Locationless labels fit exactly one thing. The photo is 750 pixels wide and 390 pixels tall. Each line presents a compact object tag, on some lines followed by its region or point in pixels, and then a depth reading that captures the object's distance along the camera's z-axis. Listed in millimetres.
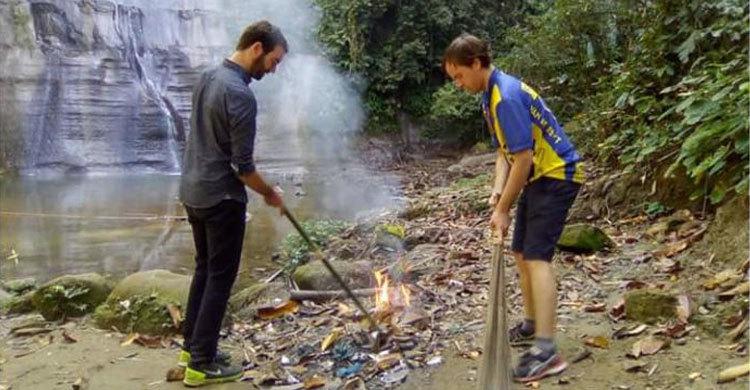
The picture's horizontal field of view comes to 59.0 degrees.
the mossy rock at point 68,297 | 5484
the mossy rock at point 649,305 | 3695
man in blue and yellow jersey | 3201
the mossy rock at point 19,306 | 5641
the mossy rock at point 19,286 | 6606
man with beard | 3479
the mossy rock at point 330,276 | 5547
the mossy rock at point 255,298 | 5141
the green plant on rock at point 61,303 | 5480
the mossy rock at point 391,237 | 6996
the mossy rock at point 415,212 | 8750
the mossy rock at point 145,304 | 4906
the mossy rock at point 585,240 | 5328
